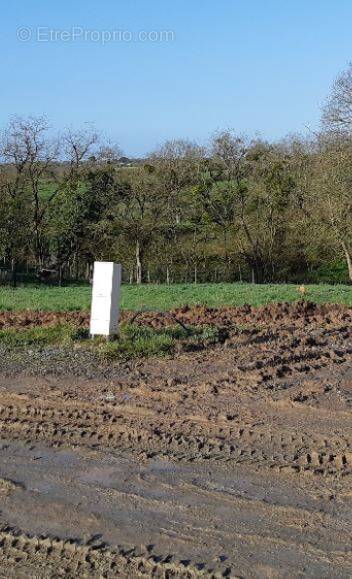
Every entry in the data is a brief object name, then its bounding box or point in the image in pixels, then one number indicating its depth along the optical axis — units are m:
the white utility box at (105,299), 11.53
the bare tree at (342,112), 34.66
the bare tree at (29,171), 43.00
